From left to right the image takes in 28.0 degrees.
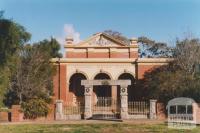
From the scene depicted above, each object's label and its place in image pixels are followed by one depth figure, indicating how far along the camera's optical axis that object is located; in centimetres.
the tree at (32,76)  3297
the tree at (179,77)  2869
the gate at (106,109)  2839
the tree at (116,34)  6631
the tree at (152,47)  6147
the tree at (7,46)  2498
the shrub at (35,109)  2706
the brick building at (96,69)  4072
